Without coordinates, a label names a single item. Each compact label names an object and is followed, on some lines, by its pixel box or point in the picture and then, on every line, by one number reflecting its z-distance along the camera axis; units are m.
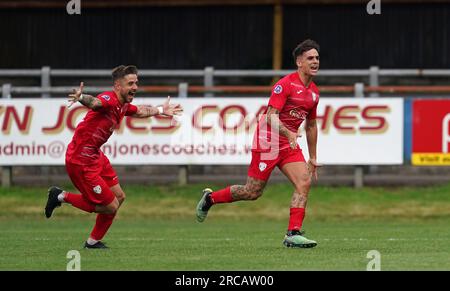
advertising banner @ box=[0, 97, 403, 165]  23.53
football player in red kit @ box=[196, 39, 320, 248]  14.60
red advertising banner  23.42
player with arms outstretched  14.59
